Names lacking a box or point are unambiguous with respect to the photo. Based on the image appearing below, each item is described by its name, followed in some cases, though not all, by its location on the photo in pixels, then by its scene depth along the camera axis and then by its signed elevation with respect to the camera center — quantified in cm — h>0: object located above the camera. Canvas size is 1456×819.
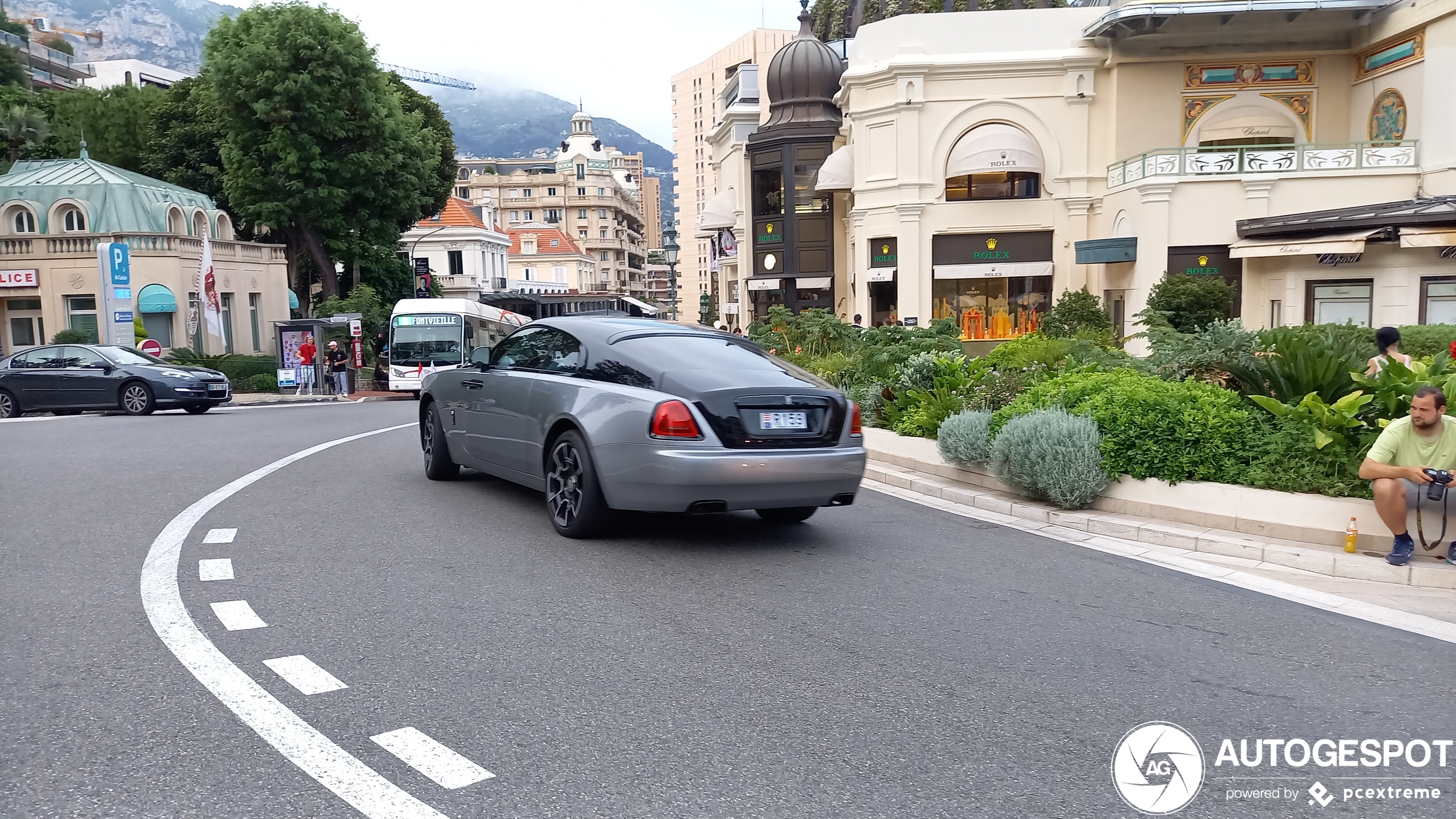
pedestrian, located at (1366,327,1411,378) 935 -36
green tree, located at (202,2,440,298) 3741 +739
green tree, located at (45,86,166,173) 5091 +991
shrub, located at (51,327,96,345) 3284 -12
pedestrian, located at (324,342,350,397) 3038 -111
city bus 3192 -45
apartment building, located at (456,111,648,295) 13712 +1530
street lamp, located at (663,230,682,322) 6431 +451
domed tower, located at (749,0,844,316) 4259 +577
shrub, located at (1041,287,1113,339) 2859 -6
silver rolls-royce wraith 688 -71
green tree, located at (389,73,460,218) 5141 +931
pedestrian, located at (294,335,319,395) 3006 -95
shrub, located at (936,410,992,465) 988 -115
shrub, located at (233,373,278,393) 3166 -162
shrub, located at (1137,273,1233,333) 2595 +25
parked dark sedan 2012 -97
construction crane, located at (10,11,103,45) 10712 +3285
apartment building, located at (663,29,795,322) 15800 +2844
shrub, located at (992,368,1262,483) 840 -95
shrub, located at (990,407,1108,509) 861 -117
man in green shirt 674 -99
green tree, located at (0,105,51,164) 4234 +826
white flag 3177 +84
